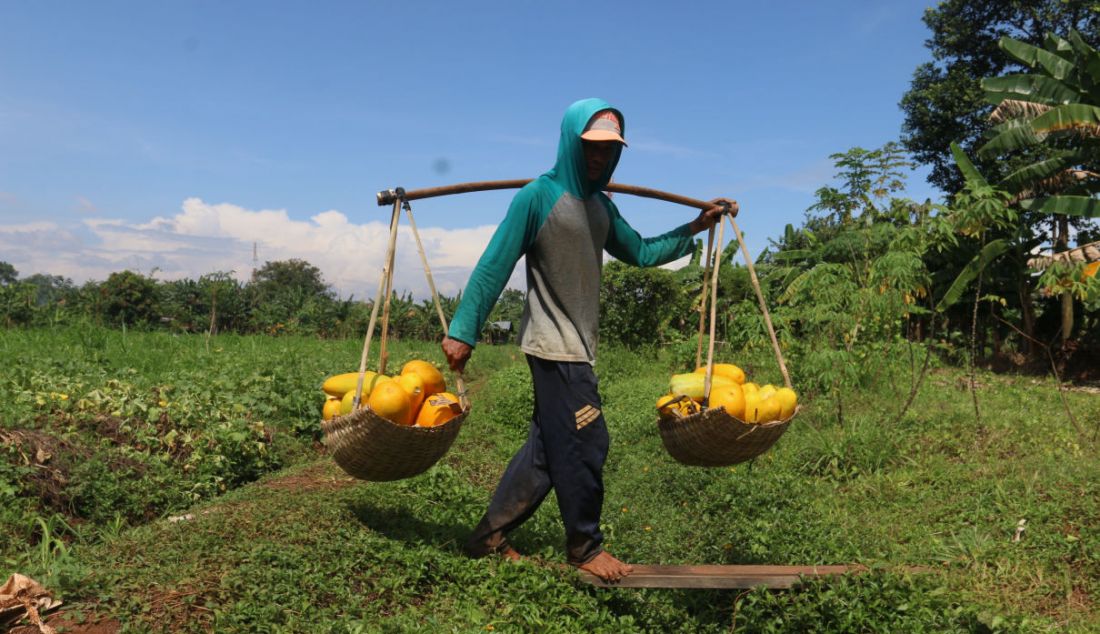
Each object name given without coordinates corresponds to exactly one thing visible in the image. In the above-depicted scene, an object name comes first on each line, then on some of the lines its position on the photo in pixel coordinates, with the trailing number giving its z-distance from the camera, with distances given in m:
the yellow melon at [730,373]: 3.71
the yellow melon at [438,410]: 3.31
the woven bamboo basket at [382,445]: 3.08
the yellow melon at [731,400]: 3.32
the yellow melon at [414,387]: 3.26
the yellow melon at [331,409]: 3.51
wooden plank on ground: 3.22
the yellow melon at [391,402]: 3.15
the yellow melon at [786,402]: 3.40
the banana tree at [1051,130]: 14.02
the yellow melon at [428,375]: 3.39
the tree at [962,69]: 20.66
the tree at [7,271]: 71.06
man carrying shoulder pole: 3.29
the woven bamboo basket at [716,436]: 3.24
